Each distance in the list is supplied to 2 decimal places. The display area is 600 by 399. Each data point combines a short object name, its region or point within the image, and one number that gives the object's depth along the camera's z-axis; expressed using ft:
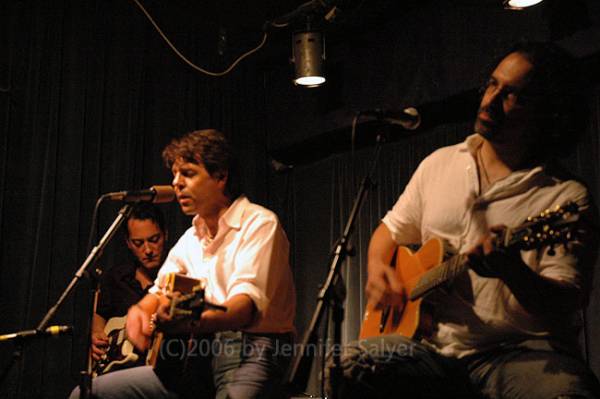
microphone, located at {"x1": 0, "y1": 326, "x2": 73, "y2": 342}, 9.97
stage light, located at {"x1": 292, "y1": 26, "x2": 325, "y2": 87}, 18.26
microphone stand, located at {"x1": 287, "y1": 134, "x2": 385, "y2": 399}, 7.19
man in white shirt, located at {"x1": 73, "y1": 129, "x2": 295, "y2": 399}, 10.10
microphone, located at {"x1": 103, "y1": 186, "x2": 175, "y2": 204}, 10.96
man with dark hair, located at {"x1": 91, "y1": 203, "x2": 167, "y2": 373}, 15.92
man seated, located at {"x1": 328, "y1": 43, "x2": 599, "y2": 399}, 6.98
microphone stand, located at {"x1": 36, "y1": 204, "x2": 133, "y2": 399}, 9.63
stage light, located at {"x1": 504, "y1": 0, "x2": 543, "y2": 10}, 13.98
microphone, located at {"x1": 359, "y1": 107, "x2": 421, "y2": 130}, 9.05
